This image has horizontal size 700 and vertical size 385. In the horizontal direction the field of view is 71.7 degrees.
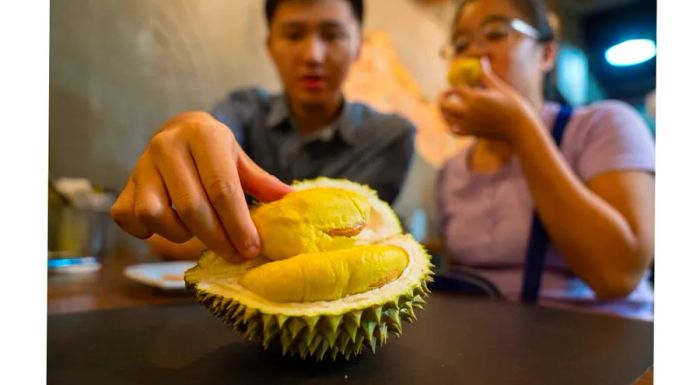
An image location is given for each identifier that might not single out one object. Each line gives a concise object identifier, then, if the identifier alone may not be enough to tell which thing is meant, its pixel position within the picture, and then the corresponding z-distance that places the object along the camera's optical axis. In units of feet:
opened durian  1.11
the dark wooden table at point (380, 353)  1.19
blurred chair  2.54
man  1.22
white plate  2.03
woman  2.51
